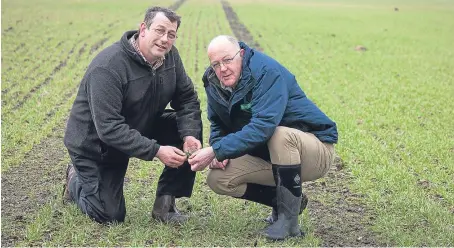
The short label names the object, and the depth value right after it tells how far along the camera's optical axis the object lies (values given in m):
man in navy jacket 5.50
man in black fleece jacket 5.72
